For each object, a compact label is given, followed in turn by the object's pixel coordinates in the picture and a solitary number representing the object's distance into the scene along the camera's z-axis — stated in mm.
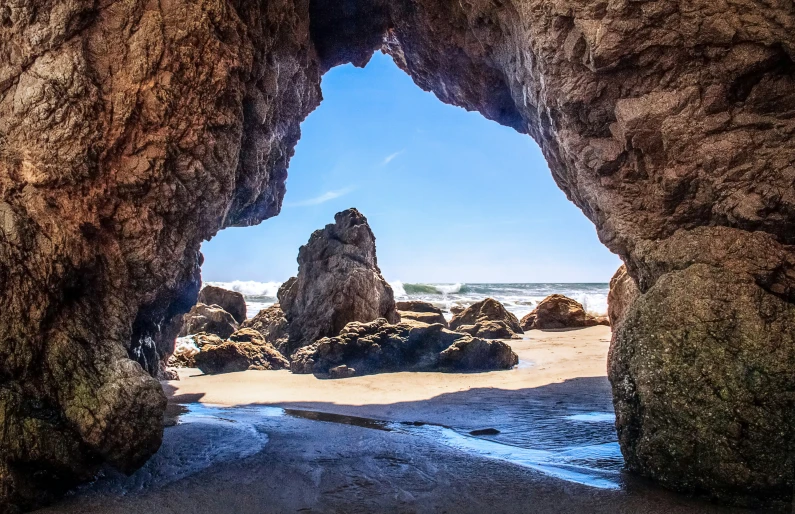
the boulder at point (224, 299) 19797
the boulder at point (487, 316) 17045
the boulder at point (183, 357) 12086
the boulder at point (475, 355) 10250
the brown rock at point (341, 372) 9805
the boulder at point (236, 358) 11031
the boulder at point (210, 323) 16422
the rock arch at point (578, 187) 4016
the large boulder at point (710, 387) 3770
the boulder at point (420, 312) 15820
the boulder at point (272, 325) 13497
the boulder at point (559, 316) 19406
